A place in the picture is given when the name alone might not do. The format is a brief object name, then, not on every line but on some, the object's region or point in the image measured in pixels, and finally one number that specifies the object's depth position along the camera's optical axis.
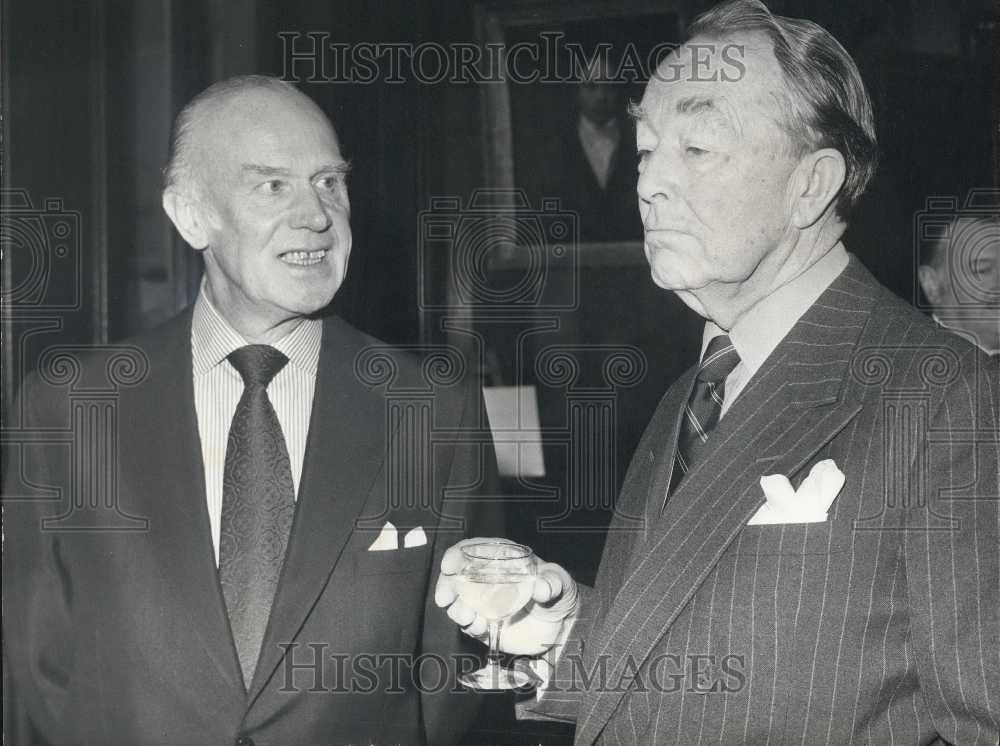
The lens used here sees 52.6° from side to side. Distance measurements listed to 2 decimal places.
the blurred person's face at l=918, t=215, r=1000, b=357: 1.65
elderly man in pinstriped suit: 1.49
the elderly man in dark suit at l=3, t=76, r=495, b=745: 1.71
